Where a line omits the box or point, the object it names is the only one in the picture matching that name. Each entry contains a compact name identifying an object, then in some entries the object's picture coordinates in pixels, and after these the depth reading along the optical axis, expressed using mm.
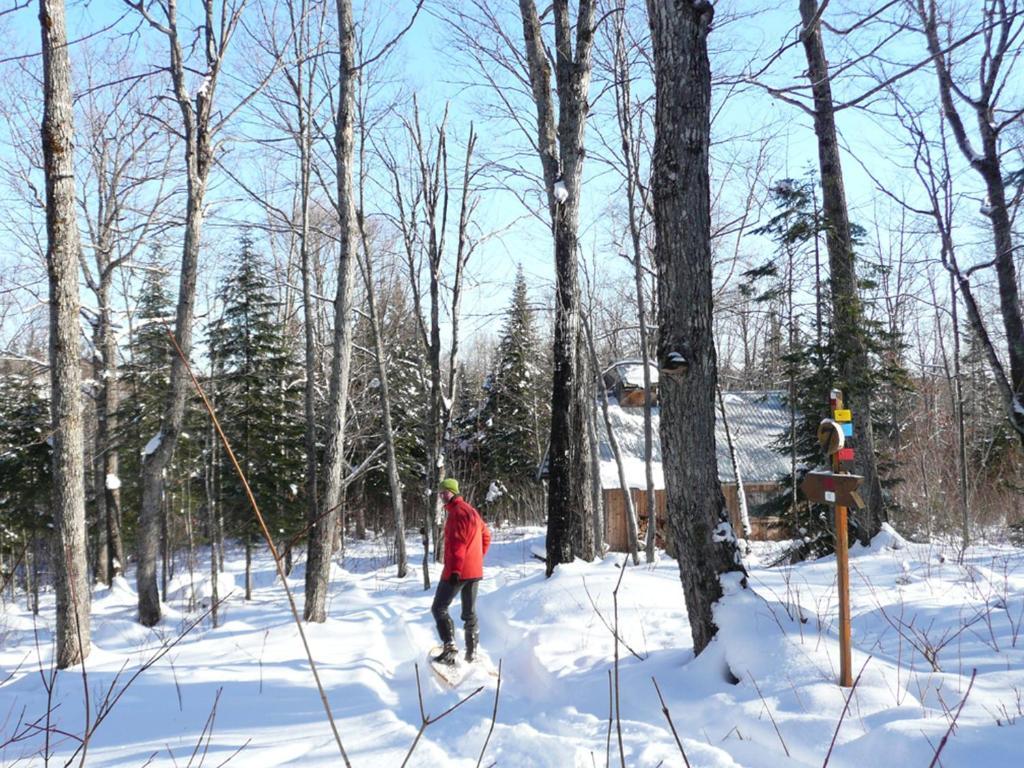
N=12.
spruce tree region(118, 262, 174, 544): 18250
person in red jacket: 6242
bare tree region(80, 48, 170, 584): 15500
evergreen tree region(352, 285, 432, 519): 20984
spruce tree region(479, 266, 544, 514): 27359
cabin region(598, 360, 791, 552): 23594
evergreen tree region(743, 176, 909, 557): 11500
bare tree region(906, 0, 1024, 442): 8516
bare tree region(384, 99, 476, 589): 15375
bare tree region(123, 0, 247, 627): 9898
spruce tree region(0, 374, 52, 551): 19375
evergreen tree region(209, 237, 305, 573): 18375
